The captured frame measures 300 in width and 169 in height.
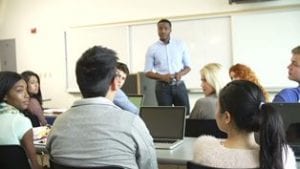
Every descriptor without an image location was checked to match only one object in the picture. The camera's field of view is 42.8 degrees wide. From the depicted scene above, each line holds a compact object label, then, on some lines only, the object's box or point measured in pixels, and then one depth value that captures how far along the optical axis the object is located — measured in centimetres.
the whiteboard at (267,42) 525
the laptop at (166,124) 254
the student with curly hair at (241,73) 338
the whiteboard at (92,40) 639
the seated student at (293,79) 270
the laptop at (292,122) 207
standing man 470
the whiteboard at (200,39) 565
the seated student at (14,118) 215
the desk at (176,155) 206
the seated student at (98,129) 151
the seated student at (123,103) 289
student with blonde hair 297
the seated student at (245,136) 147
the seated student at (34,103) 347
